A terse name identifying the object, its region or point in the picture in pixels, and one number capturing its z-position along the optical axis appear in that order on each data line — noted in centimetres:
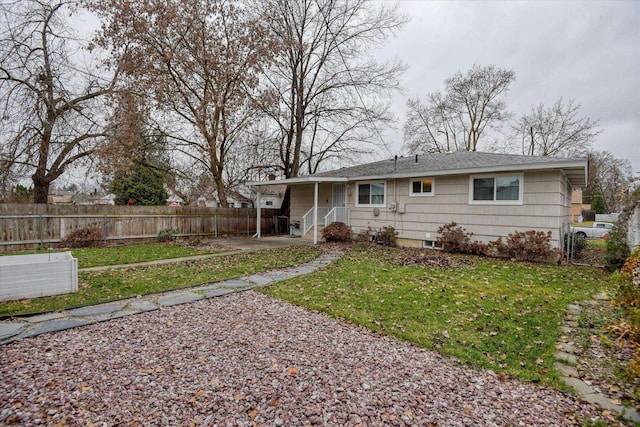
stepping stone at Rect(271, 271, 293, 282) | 679
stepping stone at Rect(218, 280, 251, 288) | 622
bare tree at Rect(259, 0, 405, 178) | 1694
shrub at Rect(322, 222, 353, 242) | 1301
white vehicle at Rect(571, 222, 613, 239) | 1841
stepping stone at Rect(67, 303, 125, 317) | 449
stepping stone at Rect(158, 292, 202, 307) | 508
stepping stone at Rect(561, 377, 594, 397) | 279
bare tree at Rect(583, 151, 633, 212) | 3138
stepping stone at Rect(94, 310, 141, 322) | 431
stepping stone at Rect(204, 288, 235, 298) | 557
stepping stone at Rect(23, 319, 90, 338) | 382
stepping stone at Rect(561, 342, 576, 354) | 354
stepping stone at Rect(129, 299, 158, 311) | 479
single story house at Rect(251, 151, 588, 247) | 898
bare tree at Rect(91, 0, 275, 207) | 1345
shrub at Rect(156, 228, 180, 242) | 1375
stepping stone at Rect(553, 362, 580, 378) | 306
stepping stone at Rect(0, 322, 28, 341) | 370
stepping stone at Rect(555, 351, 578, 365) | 332
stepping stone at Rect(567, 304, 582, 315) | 484
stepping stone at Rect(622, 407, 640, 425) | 239
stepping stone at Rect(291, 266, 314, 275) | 751
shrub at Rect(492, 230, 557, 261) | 884
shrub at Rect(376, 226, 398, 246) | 1221
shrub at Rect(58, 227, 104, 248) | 1142
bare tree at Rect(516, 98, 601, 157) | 2281
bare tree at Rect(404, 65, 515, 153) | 2377
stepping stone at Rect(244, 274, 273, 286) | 646
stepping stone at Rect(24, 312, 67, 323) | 421
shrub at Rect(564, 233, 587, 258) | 966
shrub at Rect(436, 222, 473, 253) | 1034
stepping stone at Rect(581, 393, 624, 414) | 254
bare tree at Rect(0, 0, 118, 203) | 1068
